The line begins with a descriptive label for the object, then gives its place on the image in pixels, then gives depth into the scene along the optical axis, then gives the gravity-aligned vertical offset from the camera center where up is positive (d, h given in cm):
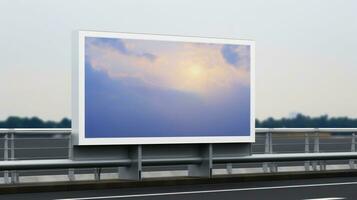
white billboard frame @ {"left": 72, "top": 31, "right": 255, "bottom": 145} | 1602 -4
